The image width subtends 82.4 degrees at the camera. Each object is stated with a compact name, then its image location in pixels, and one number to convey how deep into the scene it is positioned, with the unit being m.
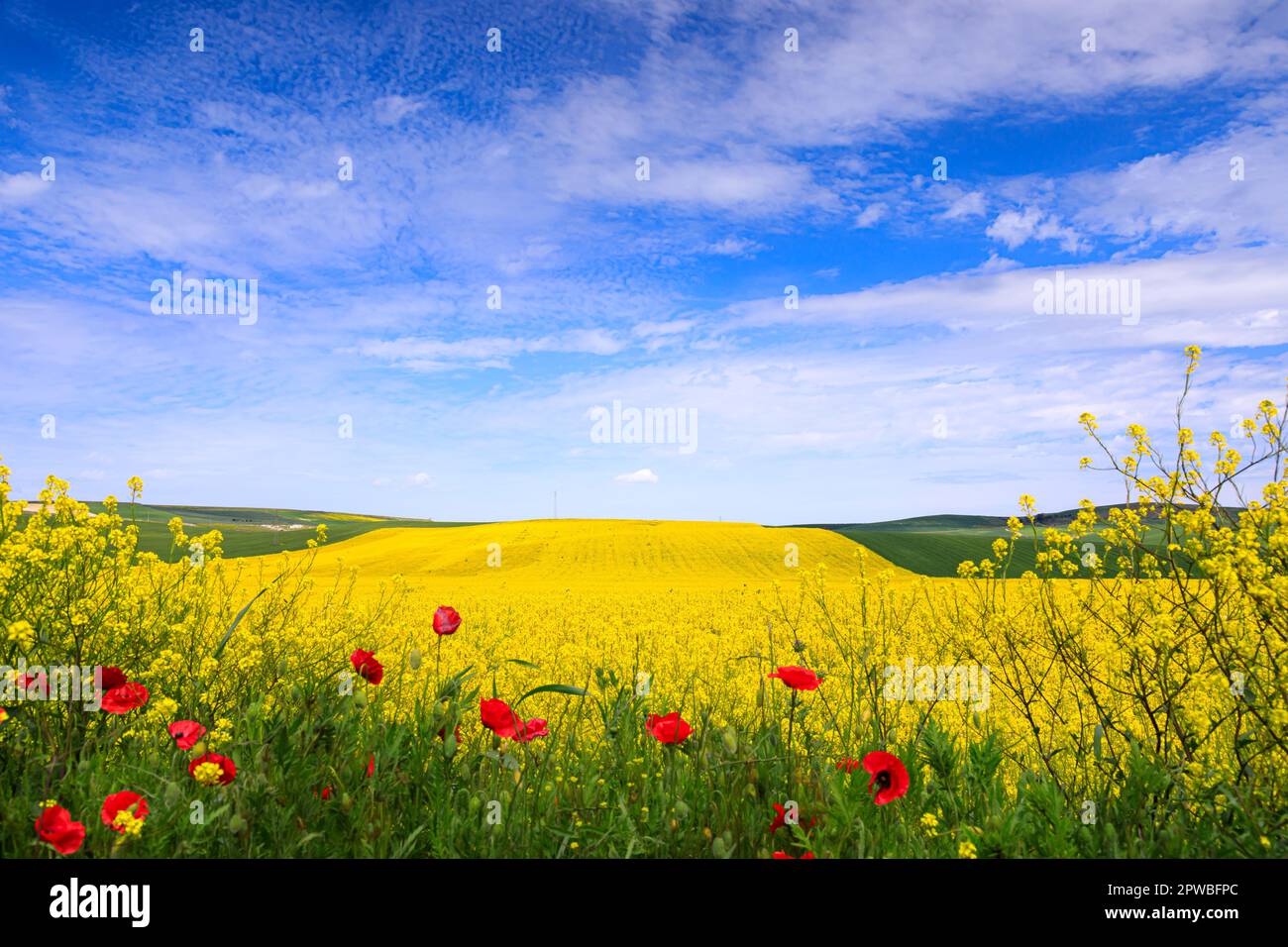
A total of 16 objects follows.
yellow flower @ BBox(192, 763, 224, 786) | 1.98
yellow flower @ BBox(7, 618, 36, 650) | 2.57
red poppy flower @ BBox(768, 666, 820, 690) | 2.48
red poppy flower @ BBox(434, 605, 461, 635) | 2.97
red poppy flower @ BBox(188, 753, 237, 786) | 1.99
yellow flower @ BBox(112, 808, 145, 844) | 1.79
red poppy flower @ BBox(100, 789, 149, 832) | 1.87
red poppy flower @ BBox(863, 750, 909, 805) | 2.24
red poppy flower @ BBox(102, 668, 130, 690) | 2.84
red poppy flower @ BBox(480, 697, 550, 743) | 2.41
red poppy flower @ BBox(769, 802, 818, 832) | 2.31
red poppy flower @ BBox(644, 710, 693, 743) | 2.42
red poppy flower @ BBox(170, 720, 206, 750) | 2.32
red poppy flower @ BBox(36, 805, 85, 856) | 1.82
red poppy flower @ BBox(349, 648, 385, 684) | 2.82
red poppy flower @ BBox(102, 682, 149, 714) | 2.62
